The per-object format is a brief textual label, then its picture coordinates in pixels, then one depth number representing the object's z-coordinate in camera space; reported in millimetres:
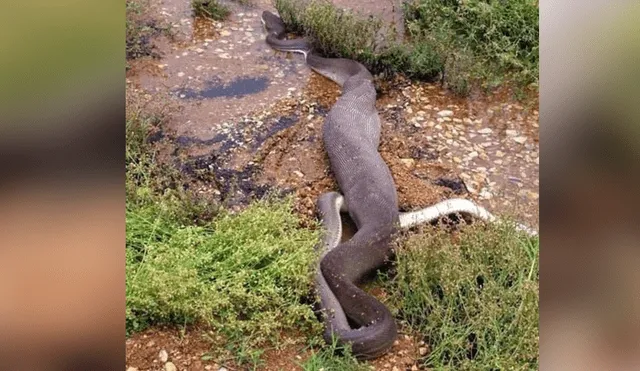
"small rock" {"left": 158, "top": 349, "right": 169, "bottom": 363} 3094
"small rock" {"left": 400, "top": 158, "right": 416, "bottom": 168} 4926
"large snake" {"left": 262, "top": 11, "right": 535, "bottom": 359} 3328
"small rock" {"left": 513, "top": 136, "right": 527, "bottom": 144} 5156
